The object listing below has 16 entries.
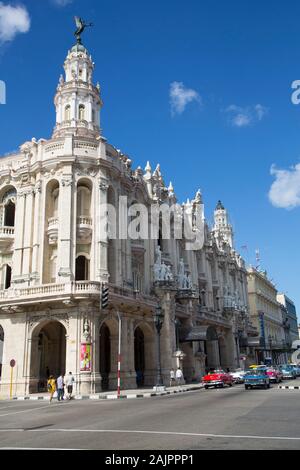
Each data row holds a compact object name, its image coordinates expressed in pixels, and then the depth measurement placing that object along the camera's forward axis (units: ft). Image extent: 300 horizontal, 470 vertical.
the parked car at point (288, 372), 155.43
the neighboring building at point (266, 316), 279.69
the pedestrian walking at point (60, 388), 86.38
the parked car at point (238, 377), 138.27
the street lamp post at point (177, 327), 141.90
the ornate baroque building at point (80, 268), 104.86
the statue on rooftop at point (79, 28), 152.05
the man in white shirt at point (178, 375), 126.41
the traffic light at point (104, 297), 86.33
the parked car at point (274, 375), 123.75
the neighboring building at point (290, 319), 372.58
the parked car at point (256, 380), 98.22
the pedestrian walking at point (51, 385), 83.92
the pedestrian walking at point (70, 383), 90.14
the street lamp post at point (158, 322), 102.24
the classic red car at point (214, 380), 110.58
